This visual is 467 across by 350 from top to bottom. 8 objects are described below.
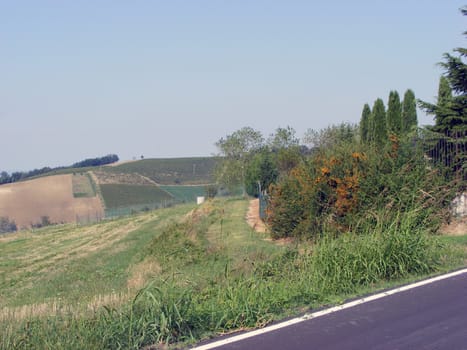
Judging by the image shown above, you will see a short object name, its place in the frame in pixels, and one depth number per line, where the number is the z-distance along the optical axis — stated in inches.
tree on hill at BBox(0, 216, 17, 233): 2292.0
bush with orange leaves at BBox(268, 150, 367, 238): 635.5
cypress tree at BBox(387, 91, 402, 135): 1014.4
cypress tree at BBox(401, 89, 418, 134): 1024.9
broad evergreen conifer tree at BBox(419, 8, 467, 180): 657.0
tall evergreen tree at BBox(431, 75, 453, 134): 696.4
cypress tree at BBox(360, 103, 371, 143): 1218.8
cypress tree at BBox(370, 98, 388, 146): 1075.3
